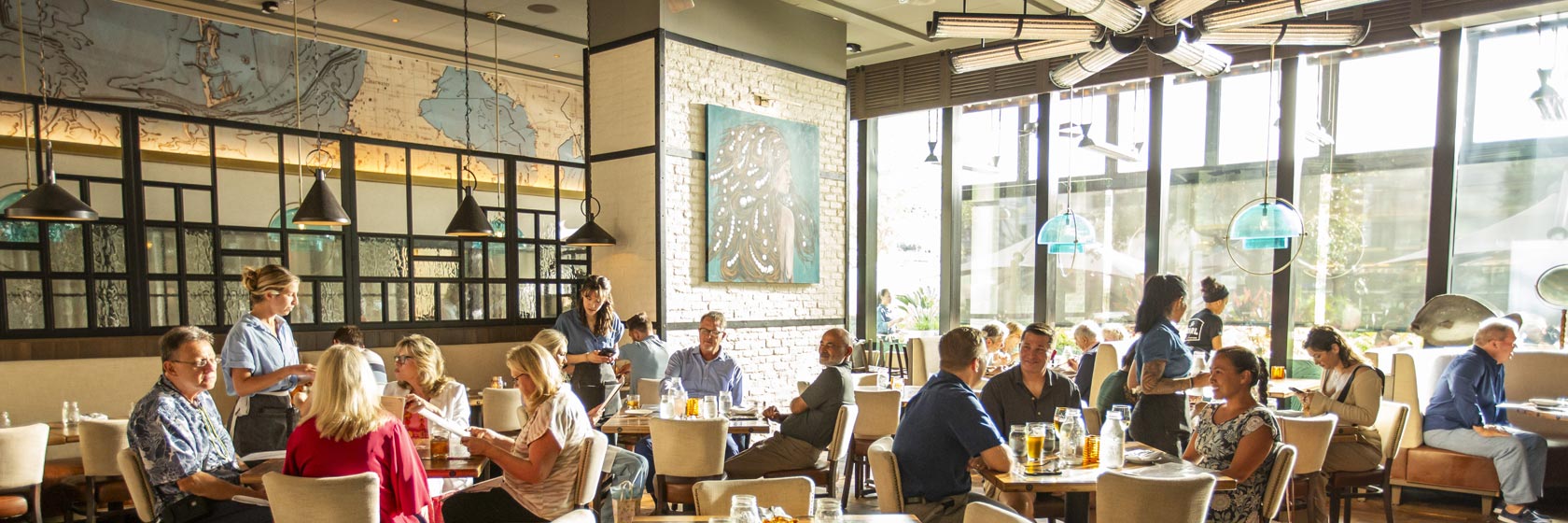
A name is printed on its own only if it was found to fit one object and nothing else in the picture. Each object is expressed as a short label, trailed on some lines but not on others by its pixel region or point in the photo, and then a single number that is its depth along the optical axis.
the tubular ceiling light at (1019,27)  4.67
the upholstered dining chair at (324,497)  2.90
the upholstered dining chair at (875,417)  5.70
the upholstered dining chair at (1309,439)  4.47
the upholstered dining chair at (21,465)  4.67
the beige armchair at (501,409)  5.84
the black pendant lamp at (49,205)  5.36
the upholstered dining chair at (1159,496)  2.89
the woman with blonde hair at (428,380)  4.59
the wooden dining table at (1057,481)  3.31
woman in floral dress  3.45
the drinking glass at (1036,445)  3.55
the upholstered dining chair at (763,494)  2.93
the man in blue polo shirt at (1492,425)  5.57
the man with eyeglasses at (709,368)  5.79
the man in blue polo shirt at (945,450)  3.36
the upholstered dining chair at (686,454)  4.36
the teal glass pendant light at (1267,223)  5.72
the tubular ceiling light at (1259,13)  4.19
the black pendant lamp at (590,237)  7.43
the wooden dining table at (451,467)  3.65
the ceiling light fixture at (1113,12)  4.11
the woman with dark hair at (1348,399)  5.02
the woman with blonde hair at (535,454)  3.64
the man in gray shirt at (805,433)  4.82
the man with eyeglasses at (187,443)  3.37
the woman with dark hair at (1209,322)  6.34
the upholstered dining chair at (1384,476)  5.00
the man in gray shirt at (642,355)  6.26
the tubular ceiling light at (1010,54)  5.13
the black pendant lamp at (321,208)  6.22
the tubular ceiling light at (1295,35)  4.77
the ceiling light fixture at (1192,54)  4.64
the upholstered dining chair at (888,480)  3.36
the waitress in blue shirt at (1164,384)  4.39
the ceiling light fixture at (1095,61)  4.79
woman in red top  3.09
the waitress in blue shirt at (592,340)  5.98
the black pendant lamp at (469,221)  7.20
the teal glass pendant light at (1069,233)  8.01
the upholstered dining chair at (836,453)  4.76
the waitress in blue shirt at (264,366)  4.27
